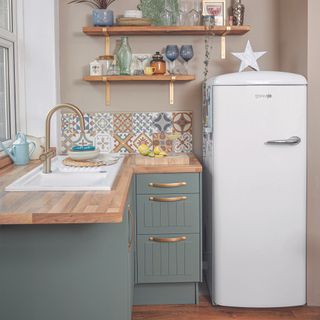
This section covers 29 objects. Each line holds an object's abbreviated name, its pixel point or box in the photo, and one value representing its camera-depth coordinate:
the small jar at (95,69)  3.62
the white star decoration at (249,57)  3.48
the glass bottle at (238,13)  3.59
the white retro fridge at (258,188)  2.99
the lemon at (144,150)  3.51
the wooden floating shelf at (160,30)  3.50
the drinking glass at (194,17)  3.61
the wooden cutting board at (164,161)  3.19
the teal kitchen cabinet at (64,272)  2.00
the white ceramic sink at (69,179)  2.22
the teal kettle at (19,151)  3.10
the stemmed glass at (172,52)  3.55
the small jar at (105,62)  3.62
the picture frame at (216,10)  3.64
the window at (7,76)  3.39
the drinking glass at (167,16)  3.54
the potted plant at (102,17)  3.52
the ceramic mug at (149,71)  3.56
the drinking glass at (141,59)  3.69
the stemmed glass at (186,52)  3.55
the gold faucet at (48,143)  2.52
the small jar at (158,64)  3.57
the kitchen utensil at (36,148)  3.31
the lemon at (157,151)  3.42
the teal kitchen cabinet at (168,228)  3.13
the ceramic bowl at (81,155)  3.05
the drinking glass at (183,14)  3.60
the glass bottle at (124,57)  3.58
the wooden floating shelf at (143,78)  3.53
